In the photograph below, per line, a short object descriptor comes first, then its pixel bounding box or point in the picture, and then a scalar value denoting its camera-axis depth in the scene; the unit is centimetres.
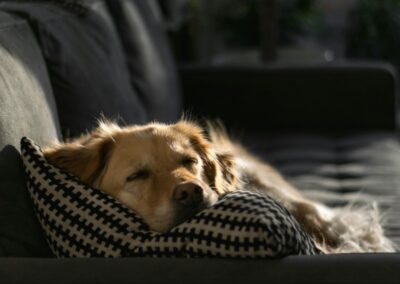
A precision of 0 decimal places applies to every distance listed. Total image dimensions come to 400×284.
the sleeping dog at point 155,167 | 131
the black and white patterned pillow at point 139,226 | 114
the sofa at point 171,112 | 111
